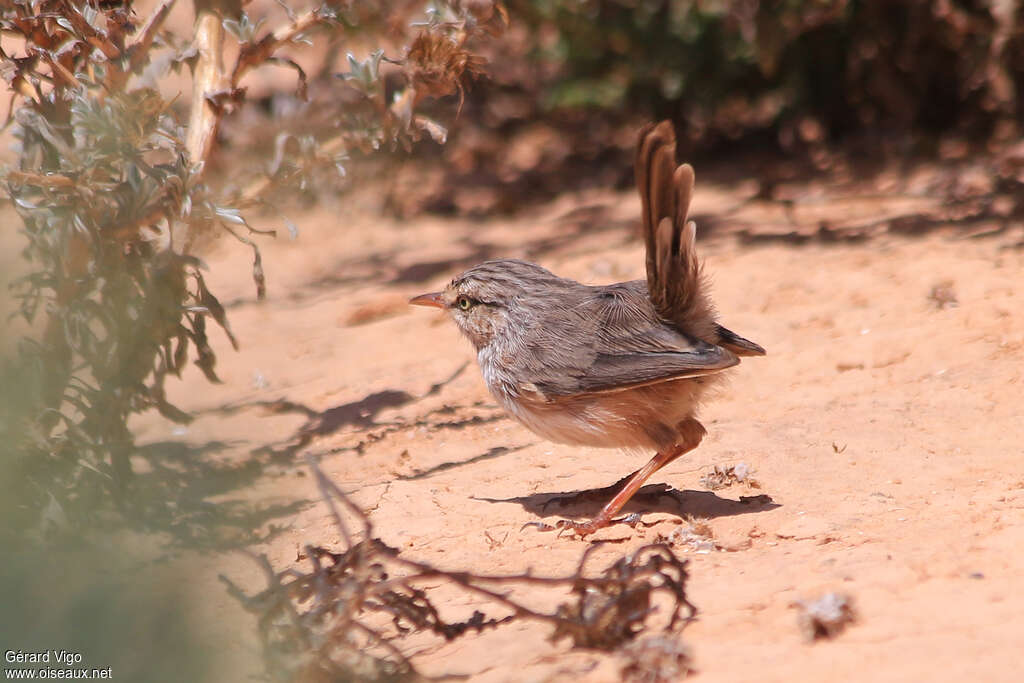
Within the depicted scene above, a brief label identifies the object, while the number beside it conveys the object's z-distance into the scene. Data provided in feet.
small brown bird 26.04
